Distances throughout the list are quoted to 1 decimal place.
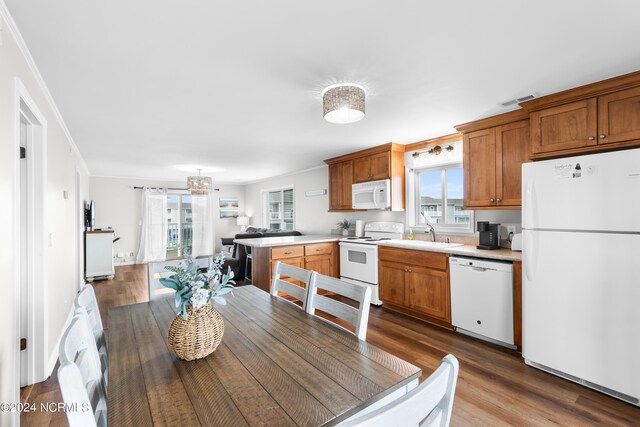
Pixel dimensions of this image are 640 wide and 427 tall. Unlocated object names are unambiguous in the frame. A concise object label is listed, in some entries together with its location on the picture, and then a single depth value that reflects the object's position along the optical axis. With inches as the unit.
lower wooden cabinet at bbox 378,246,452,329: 126.1
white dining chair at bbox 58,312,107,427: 26.3
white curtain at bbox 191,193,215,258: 318.7
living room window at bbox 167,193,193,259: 309.4
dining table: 31.0
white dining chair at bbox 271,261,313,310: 67.5
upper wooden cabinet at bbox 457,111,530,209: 112.2
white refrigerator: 76.9
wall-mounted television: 221.3
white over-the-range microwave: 162.6
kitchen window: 147.8
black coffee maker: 122.9
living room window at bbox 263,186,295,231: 285.7
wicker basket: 41.7
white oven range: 155.9
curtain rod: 291.3
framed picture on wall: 345.4
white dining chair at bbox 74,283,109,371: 55.4
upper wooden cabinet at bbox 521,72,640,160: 82.1
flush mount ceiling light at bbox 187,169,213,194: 230.8
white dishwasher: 105.7
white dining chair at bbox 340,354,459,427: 20.4
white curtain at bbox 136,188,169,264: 291.1
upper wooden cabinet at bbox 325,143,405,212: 163.9
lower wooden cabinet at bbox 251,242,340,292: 148.9
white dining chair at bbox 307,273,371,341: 52.7
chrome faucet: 153.6
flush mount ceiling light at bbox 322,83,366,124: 84.6
